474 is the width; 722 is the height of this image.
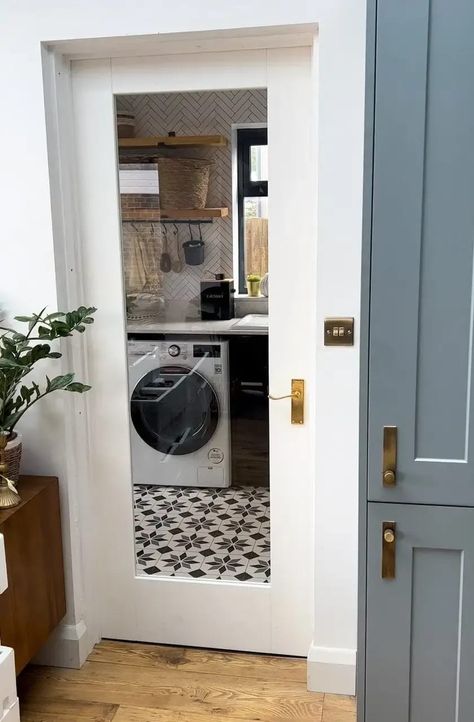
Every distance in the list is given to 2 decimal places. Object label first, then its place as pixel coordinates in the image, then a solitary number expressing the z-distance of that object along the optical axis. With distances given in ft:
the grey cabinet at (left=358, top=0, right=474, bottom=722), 4.69
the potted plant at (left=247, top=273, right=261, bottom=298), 7.65
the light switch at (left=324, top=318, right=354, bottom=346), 6.96
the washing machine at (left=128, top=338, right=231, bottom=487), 8.13
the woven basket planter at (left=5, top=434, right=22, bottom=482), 7.14
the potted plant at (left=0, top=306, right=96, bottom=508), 6.86
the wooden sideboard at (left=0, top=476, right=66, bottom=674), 6.79
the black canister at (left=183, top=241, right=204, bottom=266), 7.80
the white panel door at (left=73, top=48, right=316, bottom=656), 7.20
